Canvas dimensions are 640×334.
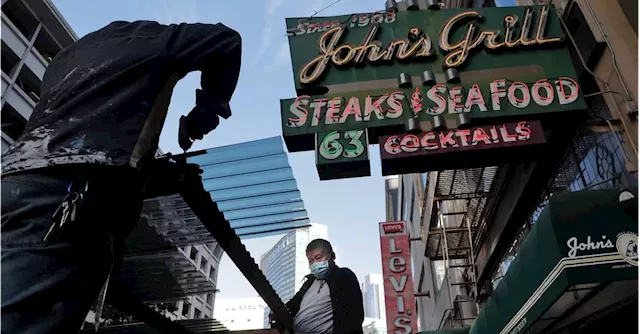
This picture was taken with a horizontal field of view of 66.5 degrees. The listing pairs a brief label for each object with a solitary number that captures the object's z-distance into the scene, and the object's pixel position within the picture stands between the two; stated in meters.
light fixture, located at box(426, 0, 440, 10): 10.03
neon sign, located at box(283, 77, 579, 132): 8.15
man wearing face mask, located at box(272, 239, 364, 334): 2.55
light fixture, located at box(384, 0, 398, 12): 10.29
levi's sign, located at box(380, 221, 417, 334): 15.35
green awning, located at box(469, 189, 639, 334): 4.93
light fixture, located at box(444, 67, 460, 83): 8.78
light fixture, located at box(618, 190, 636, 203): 5.44
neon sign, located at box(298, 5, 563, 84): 9.04
